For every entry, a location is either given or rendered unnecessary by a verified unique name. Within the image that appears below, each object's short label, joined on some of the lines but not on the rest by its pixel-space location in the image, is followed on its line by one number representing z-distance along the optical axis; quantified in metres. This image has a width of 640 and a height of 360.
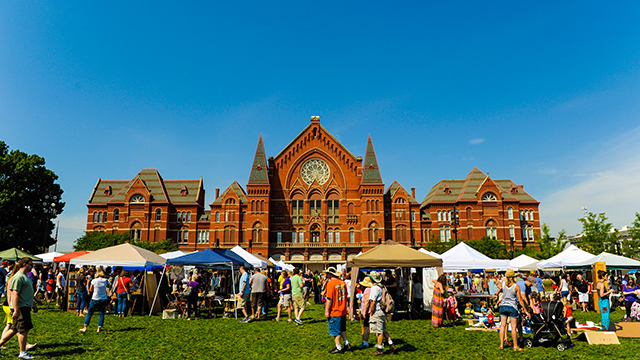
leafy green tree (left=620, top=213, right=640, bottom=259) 42.06
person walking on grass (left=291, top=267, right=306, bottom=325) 15.82
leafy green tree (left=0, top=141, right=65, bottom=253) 40.59
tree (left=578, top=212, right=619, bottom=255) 42.86
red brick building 59.00
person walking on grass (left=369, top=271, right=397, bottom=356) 9.71
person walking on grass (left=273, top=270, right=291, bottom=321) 16.55
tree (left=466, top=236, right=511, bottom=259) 50.91
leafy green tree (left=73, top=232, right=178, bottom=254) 52.25
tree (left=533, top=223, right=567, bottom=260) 43.19
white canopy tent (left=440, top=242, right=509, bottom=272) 23.11
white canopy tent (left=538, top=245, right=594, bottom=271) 24.19
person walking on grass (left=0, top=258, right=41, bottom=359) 8.63
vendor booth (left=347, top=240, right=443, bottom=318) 15.38
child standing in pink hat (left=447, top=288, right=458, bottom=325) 16.05
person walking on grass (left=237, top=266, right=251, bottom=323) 16.41
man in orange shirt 10.00
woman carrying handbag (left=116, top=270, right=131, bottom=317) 16.03
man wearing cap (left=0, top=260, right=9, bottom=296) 17.66
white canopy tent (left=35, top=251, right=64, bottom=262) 28.58
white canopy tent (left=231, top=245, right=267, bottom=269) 25.14
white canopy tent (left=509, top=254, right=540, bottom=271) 27.39
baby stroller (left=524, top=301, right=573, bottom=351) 11.28
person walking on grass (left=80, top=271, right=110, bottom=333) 12.20
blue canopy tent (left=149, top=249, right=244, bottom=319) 17.64
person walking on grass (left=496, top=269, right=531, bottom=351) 10.48
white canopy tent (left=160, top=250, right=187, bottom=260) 27.55
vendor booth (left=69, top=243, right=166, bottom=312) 17.72
